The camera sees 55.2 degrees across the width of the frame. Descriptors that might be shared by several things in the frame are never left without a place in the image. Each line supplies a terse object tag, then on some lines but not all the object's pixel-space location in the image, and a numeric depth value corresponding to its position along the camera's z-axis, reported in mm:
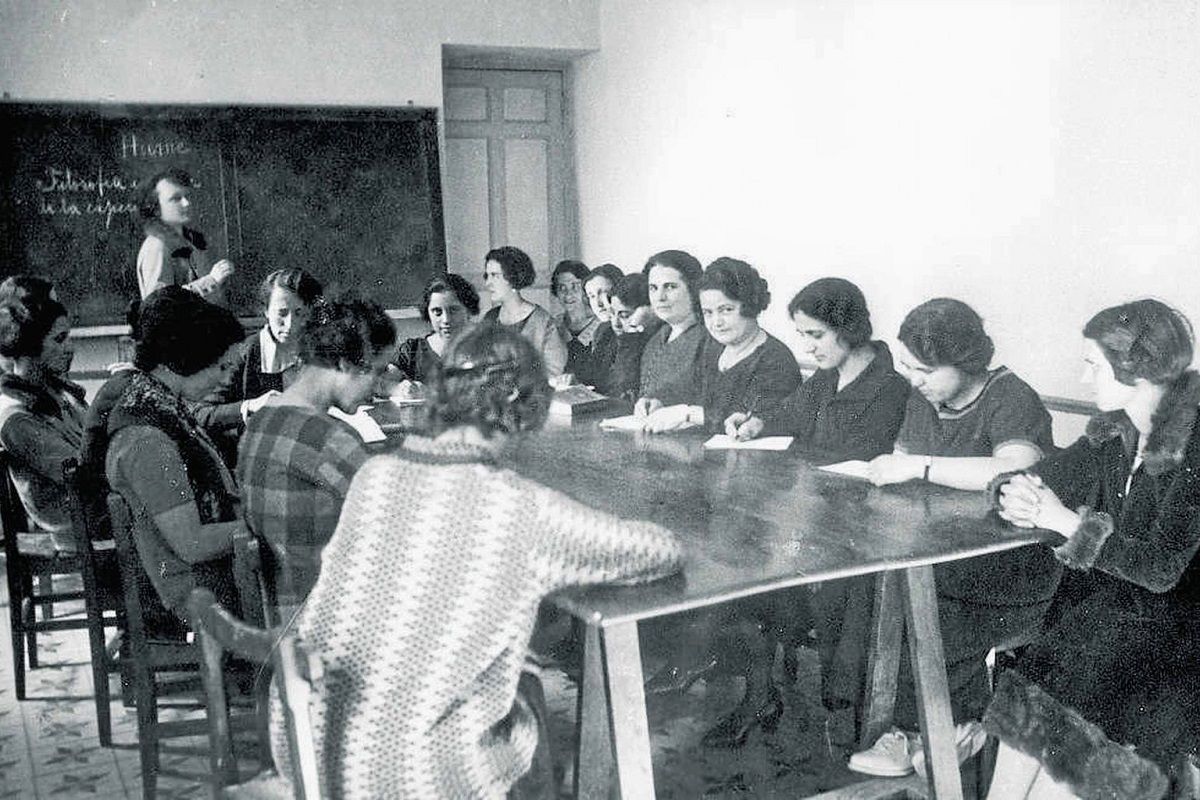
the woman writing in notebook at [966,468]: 2416
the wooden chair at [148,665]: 2404
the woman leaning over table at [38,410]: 3080
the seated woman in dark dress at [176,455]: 2402
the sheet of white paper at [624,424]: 3398
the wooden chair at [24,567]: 3162
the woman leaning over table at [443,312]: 4504
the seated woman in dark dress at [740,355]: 3408
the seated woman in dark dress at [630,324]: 4395
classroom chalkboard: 5145
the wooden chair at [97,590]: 2656
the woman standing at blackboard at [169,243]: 4789
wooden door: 6184
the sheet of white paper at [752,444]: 2974
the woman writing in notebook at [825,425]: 2752
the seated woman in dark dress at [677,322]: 3898
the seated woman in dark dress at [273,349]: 4109
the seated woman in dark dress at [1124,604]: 1912
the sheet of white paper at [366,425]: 3391
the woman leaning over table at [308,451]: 2176
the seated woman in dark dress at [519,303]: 4598
